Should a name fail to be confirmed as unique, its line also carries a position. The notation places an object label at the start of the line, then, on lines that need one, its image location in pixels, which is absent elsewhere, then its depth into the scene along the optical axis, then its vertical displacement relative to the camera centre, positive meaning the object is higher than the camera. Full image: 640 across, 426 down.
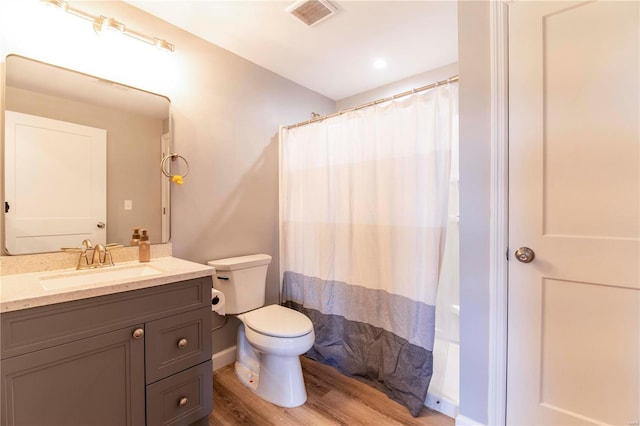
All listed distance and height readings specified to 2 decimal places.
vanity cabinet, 0.96 -0.58
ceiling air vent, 1.62 +1.20
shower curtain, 1.59 -0.13
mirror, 1.32 +0.29
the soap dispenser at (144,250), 1.61 -0.21
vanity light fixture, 1.36 +0.99
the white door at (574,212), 1.07 +0.00
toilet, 1.65 -0.72
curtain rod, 1.52 +0.70
